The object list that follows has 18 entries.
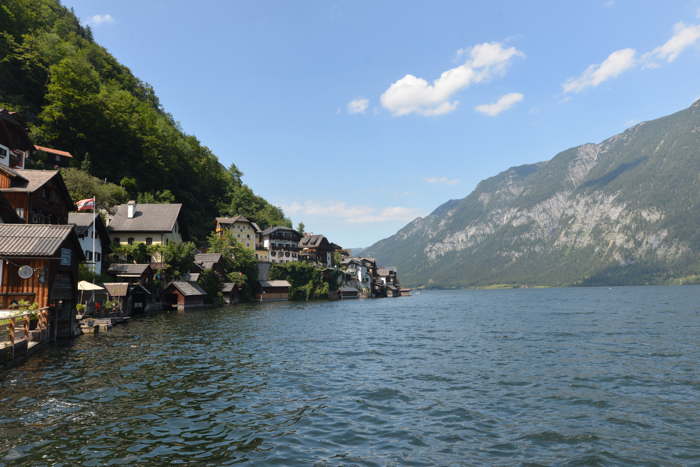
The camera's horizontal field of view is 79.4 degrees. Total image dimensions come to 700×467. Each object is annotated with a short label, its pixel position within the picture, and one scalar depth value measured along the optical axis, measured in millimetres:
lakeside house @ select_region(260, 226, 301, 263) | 131875
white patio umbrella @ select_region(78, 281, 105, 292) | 43619
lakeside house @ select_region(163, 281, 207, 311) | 75438
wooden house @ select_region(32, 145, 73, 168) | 76625
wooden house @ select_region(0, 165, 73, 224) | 40781
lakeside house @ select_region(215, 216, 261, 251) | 117919
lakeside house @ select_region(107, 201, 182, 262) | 78562
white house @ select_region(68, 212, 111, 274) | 55484
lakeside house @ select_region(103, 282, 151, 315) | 55312
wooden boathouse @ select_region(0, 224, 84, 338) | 29188
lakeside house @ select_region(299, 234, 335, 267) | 150000
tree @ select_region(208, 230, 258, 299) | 97125
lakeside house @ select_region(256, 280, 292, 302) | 112938
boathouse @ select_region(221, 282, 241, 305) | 92312
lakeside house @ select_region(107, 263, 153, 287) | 64688
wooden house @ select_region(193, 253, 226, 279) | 86812
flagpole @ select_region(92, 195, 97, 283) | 52250
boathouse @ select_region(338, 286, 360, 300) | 148375
